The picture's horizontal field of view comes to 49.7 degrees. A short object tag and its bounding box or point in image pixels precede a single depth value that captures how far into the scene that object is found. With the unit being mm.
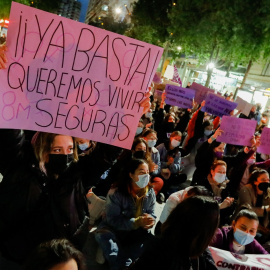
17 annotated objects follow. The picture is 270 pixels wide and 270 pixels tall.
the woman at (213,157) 5125
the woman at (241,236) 2791
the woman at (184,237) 1758
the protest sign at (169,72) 13859
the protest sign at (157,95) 11297
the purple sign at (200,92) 7815
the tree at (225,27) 13188
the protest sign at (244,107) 7324
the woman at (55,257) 1432
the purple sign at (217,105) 6262
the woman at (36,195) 1828
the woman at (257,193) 4316
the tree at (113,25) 52550
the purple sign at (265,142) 5237
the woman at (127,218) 3270
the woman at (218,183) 4504
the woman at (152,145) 5312
